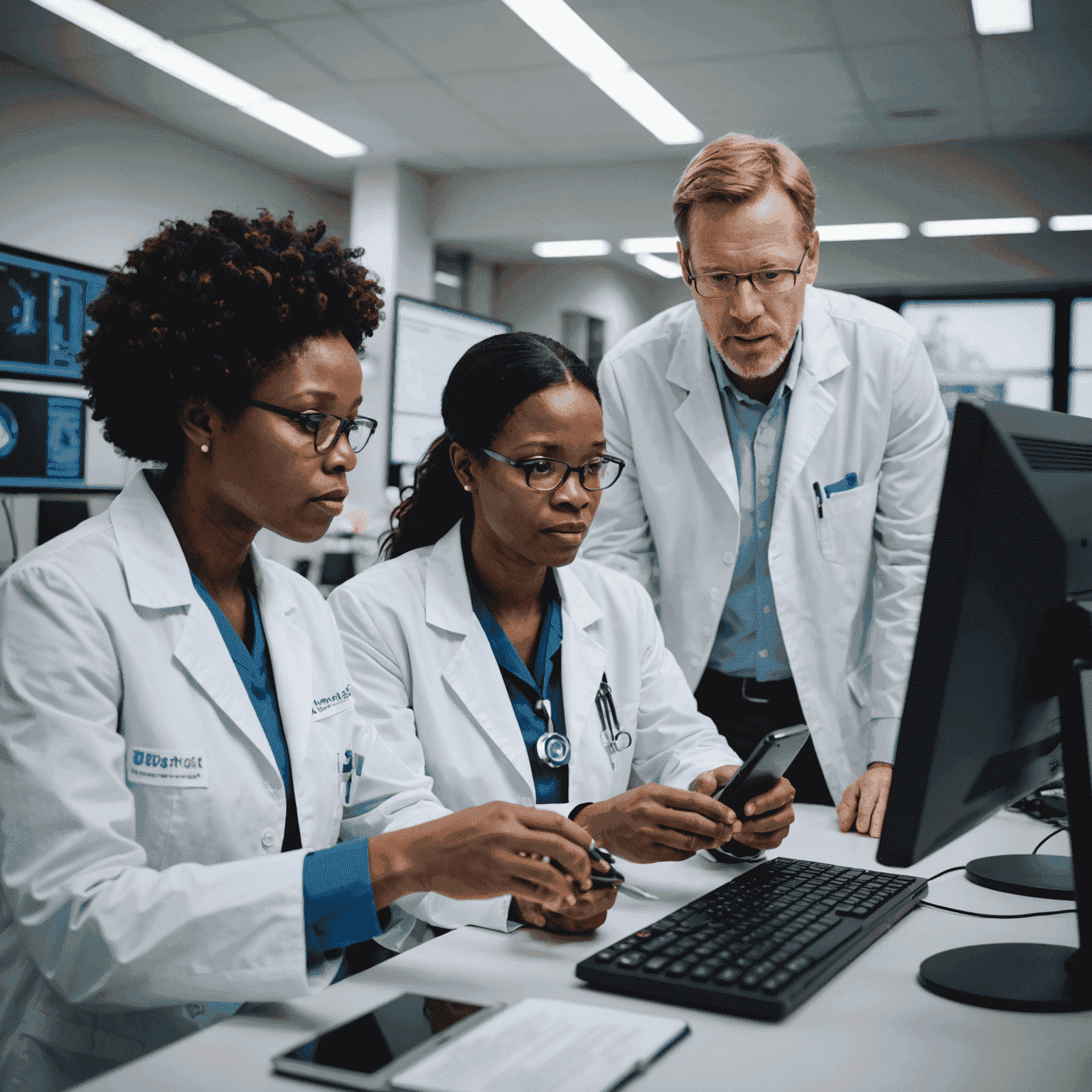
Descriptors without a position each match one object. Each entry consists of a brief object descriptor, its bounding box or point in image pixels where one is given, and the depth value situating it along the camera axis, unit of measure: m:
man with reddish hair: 1.85
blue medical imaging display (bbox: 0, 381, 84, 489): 3.18
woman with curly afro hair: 0.85
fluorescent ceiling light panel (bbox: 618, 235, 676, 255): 6.87
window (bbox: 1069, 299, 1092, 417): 7.37
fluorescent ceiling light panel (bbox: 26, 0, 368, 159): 4.46
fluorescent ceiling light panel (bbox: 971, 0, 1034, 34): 4.08
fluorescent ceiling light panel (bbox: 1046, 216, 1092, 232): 6.16
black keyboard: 0.81
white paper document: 0.67
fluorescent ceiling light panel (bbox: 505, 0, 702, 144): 4.26
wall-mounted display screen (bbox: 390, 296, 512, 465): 6.26
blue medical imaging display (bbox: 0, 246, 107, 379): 3.15
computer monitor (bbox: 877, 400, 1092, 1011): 0.77
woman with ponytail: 1.42
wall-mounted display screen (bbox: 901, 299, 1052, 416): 7.52
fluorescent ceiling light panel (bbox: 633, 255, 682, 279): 8.06
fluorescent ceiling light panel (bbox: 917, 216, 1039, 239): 6.22
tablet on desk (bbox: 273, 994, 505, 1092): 0.69
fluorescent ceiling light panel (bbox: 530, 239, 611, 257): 7.32
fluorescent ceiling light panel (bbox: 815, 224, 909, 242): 6.50
